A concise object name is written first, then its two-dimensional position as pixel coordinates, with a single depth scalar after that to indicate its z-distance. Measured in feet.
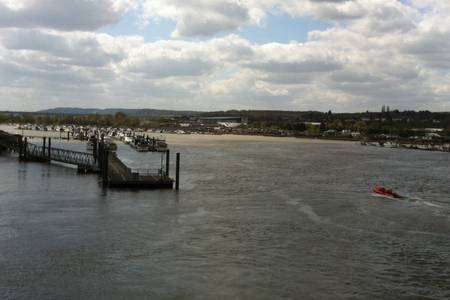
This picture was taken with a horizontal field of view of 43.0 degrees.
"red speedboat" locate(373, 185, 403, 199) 193.98
